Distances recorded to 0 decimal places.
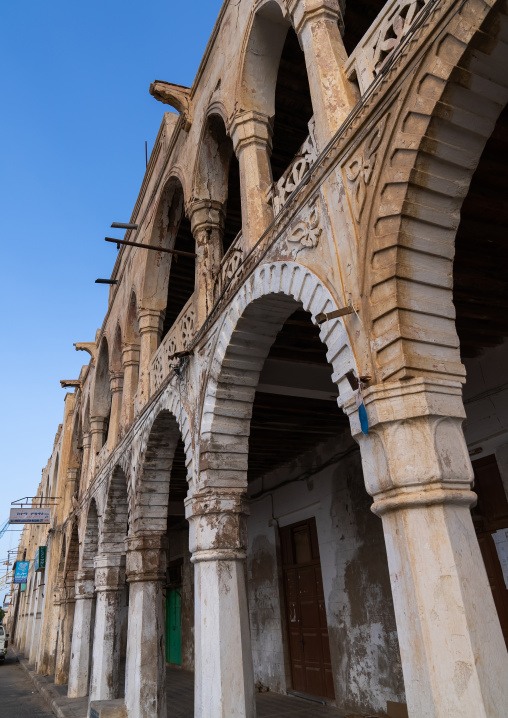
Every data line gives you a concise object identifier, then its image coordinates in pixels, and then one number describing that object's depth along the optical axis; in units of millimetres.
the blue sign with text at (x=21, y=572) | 29203
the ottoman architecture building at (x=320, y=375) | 2914
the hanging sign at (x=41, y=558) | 22484
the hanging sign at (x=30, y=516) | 18266
